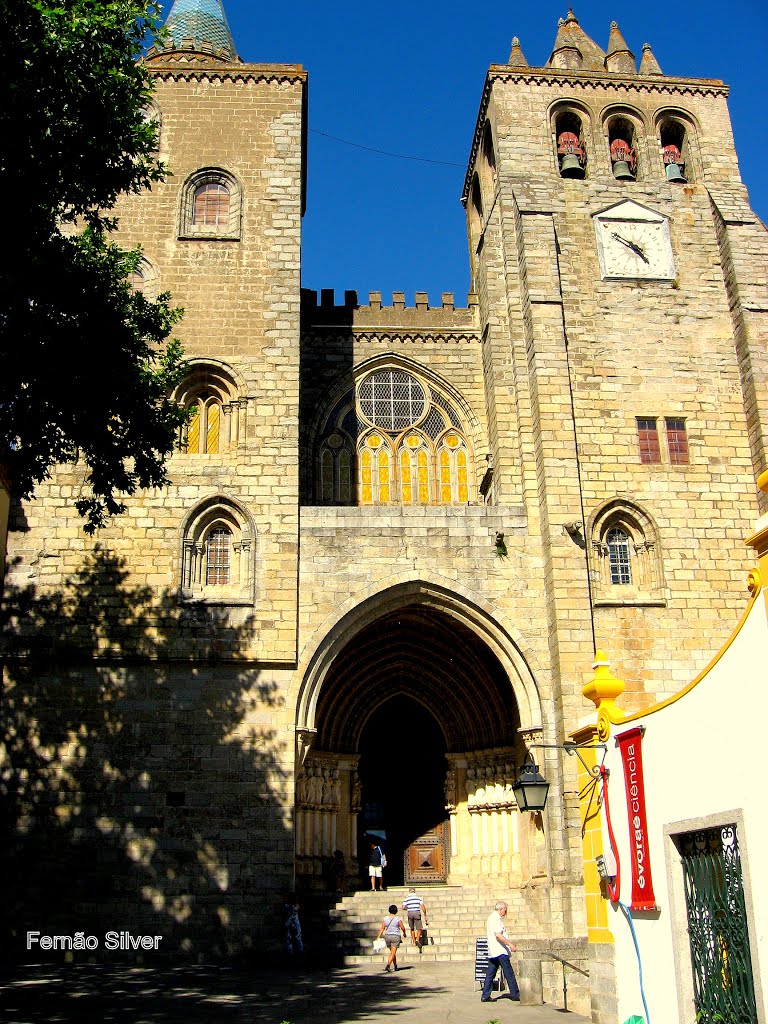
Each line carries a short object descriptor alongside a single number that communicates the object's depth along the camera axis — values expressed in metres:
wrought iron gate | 6.51
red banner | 7.75
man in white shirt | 10.65
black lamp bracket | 8.86
